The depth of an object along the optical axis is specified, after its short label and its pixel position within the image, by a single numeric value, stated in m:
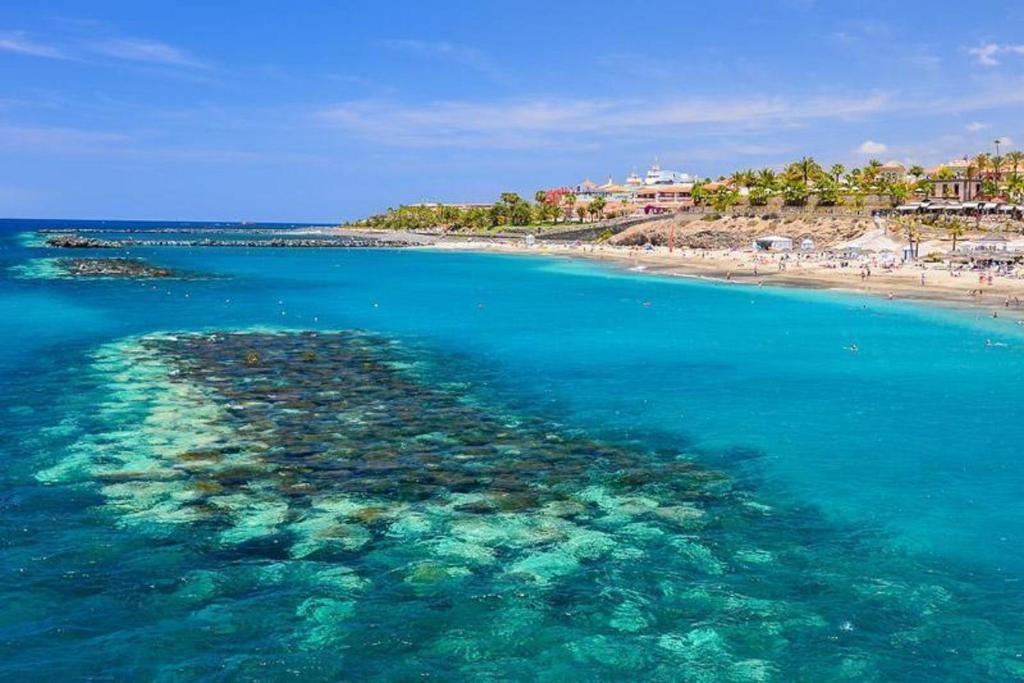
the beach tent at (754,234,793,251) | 109.33
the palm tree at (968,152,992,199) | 122.00
